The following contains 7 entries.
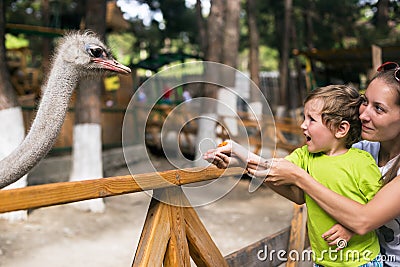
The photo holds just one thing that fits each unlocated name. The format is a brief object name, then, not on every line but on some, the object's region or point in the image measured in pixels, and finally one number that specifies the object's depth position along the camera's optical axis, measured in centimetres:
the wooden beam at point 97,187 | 112
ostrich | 162
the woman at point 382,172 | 148
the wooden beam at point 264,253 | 216
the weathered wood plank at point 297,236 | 262
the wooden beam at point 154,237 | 158
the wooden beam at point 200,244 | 180
